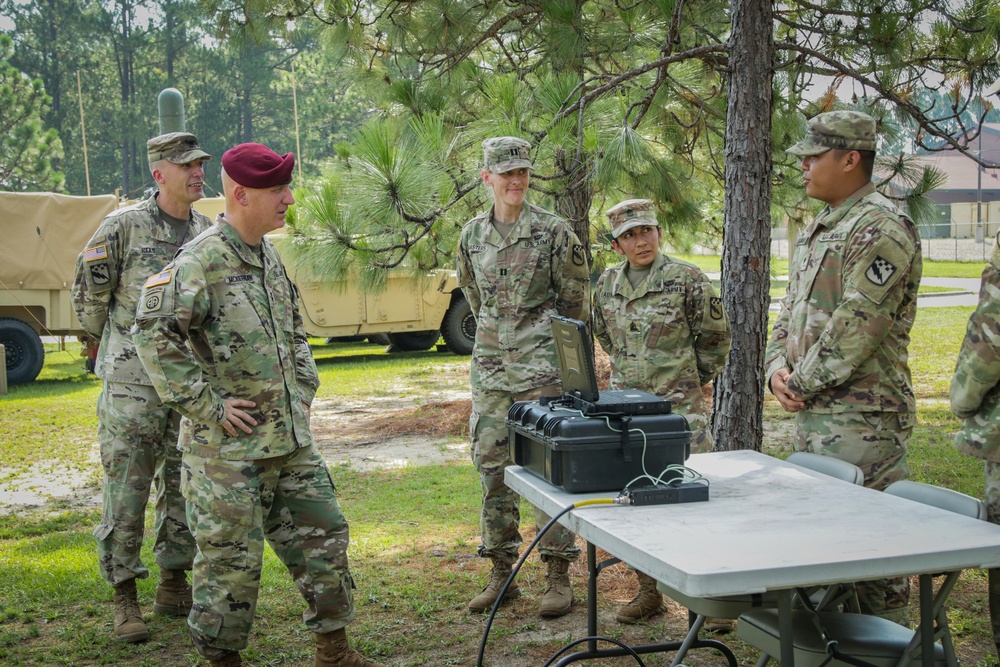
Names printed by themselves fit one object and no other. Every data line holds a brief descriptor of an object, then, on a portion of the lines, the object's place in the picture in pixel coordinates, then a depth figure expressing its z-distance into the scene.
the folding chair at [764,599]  2.61
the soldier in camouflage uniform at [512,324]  4.12
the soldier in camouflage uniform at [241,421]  3.16
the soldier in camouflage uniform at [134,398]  4.01
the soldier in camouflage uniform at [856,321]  3.14
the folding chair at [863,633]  2.40
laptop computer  2.71
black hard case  2.64
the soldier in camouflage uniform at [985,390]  2.49
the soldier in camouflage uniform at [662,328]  4.00
